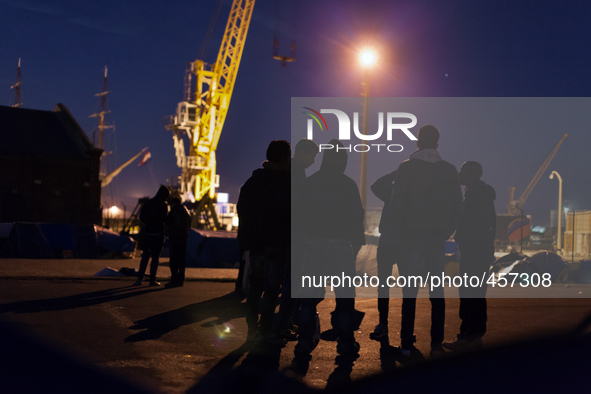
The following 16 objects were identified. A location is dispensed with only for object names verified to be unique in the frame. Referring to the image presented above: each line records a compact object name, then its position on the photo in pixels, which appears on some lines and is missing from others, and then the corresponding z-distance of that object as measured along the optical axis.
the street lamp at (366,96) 17.69
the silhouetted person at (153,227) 10.38
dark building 40.25
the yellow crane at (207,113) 58.16
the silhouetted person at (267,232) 5.44
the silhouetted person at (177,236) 10.63
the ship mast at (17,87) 117.00
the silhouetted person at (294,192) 5.62
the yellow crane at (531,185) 107.08
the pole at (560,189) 37.51
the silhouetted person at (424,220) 5.16
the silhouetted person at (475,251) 6.00
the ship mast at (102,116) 110.81
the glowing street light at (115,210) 76.69
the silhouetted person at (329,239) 5.18
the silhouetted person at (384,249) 5.96
